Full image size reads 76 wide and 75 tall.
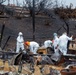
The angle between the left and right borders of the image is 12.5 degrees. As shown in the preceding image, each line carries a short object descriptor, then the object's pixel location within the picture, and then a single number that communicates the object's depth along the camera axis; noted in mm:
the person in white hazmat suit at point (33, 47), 17672
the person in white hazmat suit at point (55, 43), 18306
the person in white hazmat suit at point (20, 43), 18908
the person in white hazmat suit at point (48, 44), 18956
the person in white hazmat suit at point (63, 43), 18016
